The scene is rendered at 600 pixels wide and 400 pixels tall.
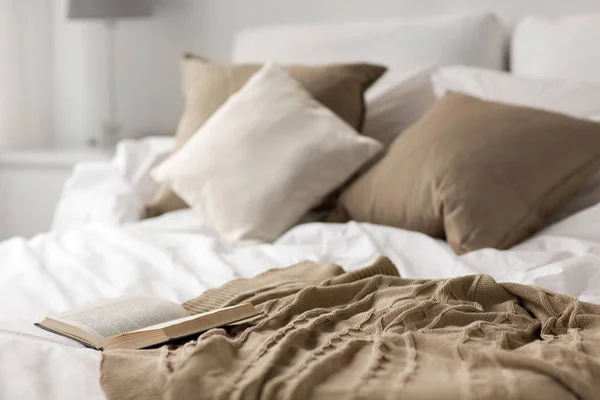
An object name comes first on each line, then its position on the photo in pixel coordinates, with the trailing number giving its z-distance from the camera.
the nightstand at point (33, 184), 3.16
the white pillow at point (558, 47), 2.45
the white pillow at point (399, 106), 2.49
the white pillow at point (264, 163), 2.19
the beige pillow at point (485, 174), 1.93
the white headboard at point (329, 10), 2.79
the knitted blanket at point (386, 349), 0.96
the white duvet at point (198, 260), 1.58
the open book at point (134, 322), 1.21
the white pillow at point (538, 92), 2.07
